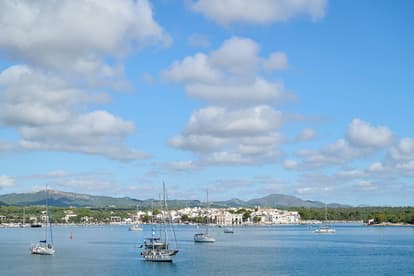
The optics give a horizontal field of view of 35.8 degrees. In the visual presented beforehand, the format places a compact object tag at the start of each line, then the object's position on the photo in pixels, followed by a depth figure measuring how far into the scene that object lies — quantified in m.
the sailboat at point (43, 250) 79.50
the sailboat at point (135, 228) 184.62
